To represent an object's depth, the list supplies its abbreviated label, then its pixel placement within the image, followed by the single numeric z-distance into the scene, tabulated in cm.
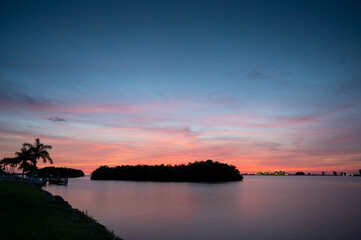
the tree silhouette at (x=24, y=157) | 6369
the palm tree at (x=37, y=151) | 6462
